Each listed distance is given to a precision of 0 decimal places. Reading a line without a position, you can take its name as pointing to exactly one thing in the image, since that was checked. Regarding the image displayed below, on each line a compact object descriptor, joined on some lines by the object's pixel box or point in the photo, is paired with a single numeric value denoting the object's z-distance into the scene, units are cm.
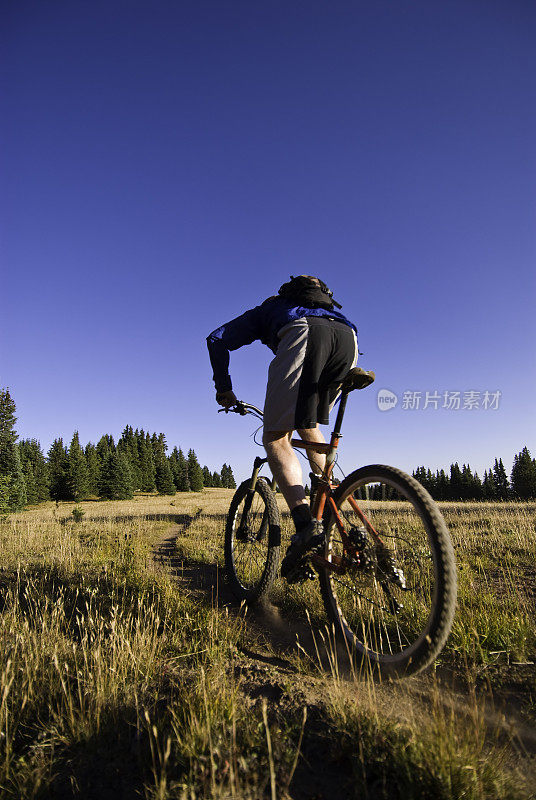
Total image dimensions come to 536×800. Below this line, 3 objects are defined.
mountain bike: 179
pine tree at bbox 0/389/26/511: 4025
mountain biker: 266
